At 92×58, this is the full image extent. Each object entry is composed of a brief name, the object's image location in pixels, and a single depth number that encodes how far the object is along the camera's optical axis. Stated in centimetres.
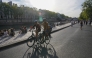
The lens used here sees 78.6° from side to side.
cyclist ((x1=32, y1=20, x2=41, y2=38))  406
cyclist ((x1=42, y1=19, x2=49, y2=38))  440
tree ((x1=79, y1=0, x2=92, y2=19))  2496
